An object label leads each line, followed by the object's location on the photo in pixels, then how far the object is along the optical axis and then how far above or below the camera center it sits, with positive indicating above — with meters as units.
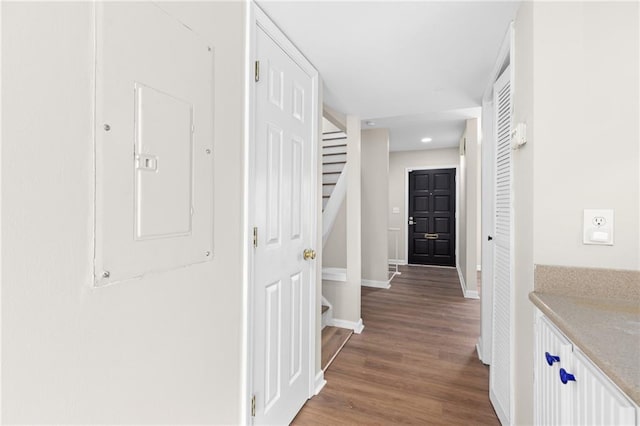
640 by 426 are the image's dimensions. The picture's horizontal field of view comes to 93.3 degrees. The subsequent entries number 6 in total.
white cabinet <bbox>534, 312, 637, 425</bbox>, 0.68 -0.48
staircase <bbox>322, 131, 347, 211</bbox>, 4.13 +0.77
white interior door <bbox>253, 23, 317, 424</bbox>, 1.48 -0.12
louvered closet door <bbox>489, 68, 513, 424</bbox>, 1.68 -0.30
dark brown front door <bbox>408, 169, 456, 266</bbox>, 6.32 -0.08
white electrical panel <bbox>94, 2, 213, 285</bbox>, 0.78 +0.20
